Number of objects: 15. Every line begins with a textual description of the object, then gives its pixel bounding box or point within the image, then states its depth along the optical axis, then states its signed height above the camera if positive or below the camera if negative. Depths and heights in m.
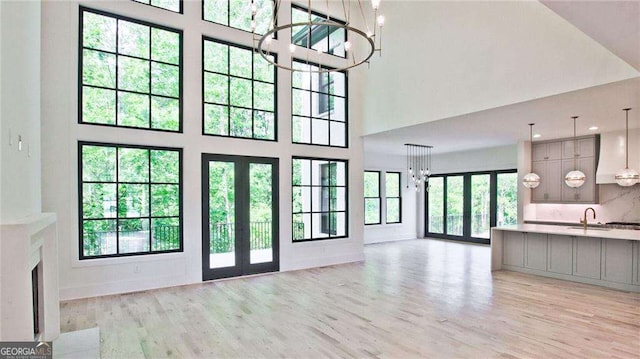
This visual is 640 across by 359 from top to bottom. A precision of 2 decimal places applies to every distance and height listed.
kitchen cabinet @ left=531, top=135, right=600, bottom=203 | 7.62 +0.23
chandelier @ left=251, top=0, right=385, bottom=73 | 7.40 +3.21
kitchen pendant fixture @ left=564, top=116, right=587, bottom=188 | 6.15 -0.01
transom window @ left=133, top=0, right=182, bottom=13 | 5.70 +2.93
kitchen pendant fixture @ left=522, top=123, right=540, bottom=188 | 6.55 -0.05
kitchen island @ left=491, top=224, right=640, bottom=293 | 5.42 -1.33
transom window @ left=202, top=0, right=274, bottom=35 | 6.27 +3.11
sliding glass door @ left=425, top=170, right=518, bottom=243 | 9.91 -0.80
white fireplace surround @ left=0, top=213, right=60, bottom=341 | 2.35 -0.70
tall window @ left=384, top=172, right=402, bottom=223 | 11.23 -0.62
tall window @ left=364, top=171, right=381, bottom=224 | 10.75 -0.56
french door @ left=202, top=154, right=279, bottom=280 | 6.11 -0.68
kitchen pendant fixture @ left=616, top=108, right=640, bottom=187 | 5.73 +0.00
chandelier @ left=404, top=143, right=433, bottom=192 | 10.67 +0.53
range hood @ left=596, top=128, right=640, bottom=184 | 6.84 +0.47
